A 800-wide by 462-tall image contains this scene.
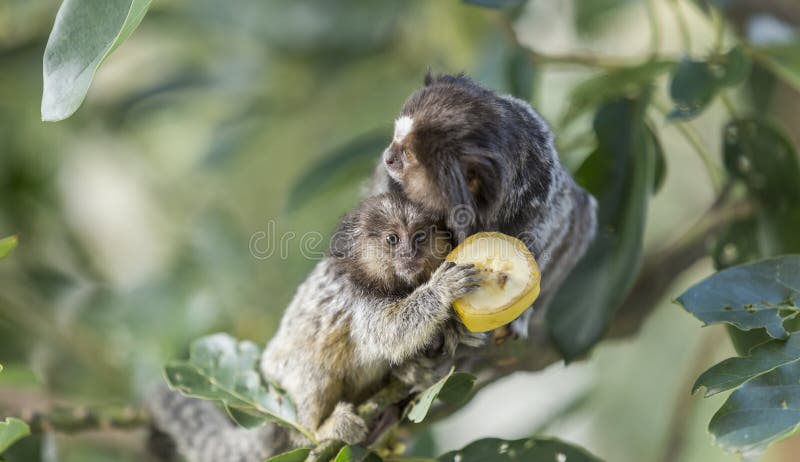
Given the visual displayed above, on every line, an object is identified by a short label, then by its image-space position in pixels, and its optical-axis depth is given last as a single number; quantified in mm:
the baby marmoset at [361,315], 1134
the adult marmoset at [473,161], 1115
